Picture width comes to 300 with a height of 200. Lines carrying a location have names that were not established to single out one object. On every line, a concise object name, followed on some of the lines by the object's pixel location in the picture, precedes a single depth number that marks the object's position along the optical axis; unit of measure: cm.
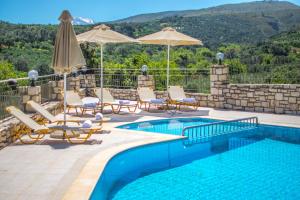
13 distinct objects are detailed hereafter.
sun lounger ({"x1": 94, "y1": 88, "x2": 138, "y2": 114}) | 968
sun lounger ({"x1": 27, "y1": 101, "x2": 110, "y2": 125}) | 697
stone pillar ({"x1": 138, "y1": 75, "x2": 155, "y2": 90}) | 1156
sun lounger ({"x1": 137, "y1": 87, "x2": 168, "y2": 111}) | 994
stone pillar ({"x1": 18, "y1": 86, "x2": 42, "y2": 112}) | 787
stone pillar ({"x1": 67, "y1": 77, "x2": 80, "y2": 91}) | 1107
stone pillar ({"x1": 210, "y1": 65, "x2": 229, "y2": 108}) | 1039
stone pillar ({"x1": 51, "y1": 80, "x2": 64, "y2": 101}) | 976
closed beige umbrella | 665
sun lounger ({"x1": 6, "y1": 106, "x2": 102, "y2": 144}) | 629
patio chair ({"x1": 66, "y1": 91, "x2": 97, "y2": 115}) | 917
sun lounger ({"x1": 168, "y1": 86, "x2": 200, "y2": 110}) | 1021
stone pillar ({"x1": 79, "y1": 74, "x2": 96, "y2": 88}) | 1224
